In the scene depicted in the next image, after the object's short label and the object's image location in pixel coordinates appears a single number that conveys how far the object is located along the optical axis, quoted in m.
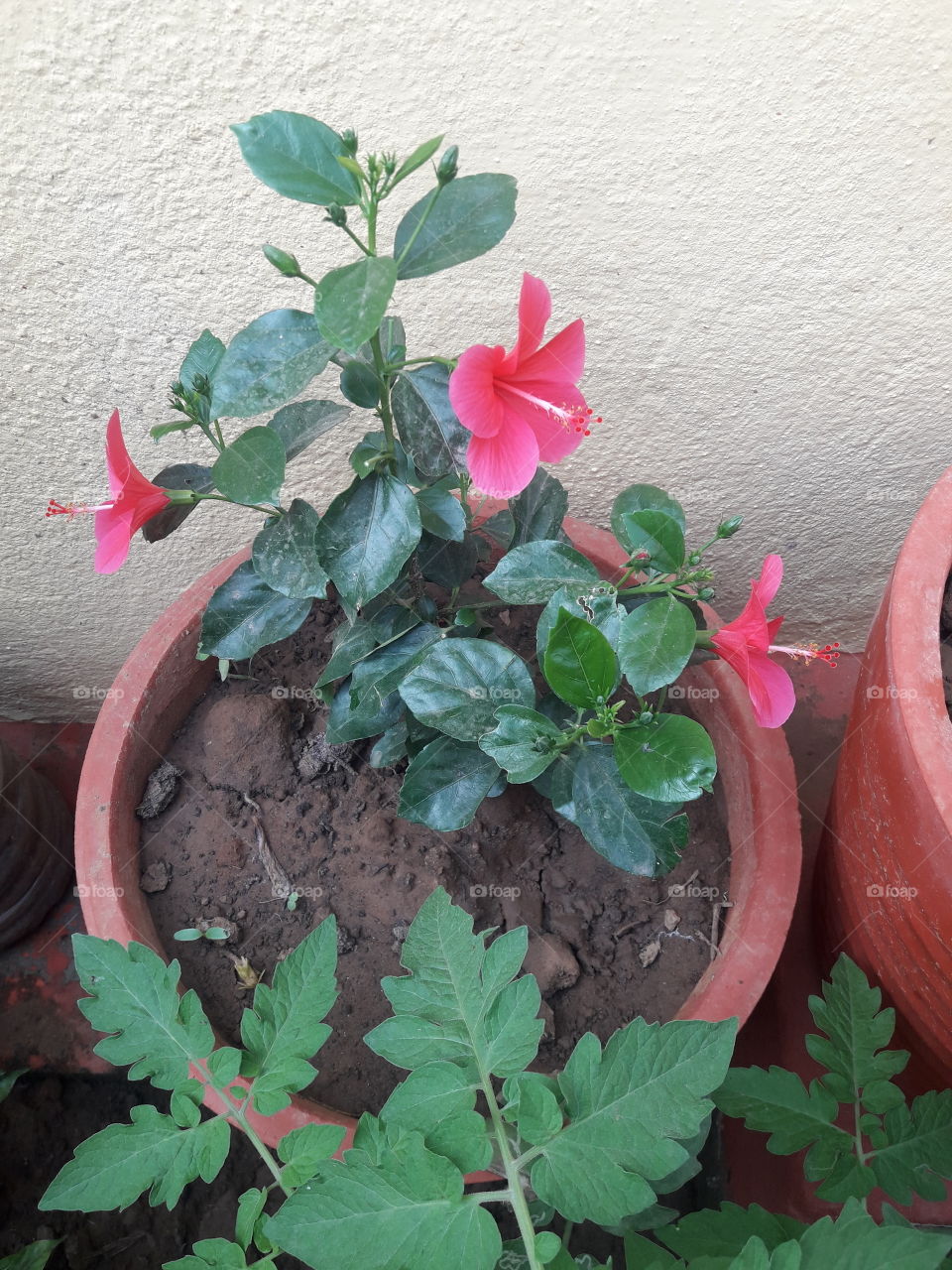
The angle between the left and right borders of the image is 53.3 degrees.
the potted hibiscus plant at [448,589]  0.67
